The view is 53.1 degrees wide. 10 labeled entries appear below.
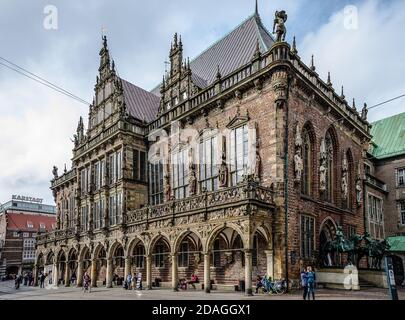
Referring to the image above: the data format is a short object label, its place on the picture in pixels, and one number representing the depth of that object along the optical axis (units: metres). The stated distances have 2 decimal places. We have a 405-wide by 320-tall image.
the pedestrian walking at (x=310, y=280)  15.38
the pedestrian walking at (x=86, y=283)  26.66
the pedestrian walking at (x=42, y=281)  35.94
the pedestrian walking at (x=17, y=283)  36.56
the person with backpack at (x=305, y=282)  15.47
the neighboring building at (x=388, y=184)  33.88
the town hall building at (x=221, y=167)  20.39
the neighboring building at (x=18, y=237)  68.44
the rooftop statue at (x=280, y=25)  21.30
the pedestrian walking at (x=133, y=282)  25.65
